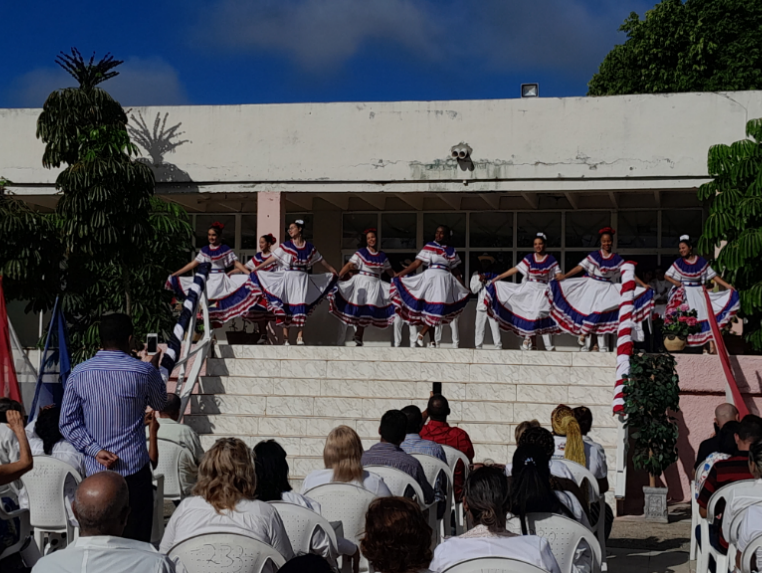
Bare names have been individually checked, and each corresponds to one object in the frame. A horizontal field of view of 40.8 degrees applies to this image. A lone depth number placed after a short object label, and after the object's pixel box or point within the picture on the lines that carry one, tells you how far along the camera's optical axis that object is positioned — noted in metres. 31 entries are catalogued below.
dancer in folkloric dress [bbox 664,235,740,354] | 12.08
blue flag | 7.92
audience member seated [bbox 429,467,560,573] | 3.58
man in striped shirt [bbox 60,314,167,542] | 4.86
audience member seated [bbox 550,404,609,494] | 6.61
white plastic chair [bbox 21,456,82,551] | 5.66
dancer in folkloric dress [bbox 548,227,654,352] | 11.90
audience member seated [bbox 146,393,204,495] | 6.81
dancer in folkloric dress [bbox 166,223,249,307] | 13.26
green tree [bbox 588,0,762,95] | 24.36
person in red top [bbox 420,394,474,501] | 7.03
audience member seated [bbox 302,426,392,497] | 5.09
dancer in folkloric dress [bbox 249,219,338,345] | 12.82
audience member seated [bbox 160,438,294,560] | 3.93
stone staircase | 10.39
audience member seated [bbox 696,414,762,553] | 5.48
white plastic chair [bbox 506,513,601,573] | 4.25
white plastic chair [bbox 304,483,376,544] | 4.90
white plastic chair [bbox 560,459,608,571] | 5.87
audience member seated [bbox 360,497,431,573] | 3.00
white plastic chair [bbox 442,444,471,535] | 6.75
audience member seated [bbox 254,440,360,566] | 4.60
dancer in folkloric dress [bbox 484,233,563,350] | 12.52
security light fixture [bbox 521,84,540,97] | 15.85
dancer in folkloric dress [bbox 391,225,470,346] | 12.98
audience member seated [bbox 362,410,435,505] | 5.65
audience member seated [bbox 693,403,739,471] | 6.84
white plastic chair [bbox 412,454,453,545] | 6.09
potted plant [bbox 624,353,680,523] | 9.05
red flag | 7.32
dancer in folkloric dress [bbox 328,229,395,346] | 13.33
